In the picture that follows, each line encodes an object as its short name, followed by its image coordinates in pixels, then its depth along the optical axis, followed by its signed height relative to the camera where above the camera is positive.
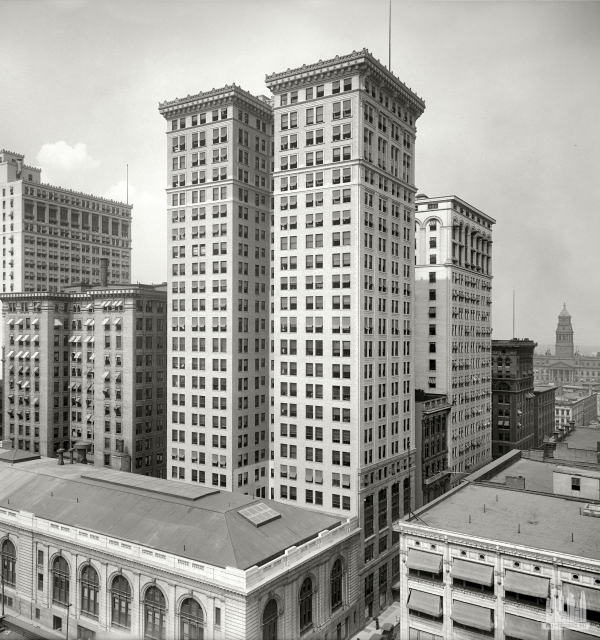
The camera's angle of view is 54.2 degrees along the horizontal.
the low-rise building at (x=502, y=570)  48.00 -21.15
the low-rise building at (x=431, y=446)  93.38 -19.49
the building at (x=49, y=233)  136.12 +24.44
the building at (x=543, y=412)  144.25 -21.51
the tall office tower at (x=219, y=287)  87.81 +6.75
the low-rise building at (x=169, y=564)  53.59 -23.35
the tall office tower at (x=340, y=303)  77.00 +3.69
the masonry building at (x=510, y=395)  130.62 -15.13
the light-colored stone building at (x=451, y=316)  106.94 +2.41
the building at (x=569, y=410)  181.50 -25.64
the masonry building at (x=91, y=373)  103.25 -7.75
